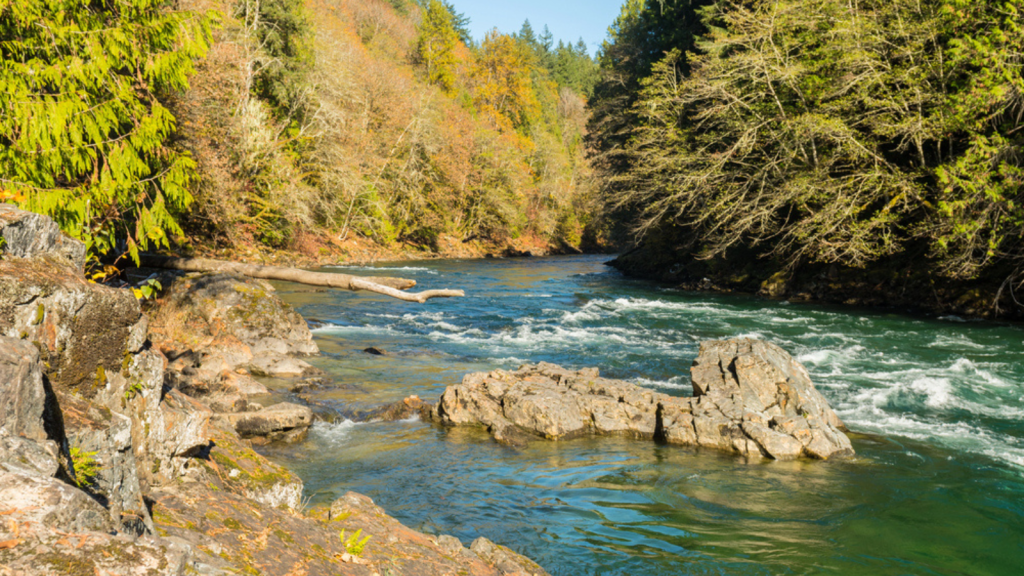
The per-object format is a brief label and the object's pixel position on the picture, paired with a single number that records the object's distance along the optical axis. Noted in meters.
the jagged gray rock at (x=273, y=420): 7.56
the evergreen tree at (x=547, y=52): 101.09
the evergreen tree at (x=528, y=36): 103.56
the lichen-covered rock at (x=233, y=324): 10.84
